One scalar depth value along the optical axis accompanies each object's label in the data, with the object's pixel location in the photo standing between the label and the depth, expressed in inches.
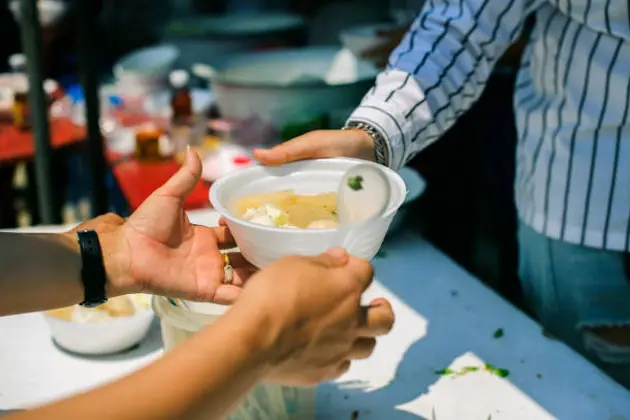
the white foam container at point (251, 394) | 42.0
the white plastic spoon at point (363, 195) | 38.9
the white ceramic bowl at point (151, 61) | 132.1
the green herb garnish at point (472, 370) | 52.2
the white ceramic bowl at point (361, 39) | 110.7
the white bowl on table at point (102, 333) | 52.4
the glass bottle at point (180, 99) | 112.1
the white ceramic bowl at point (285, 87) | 94.6
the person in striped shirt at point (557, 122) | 55.7
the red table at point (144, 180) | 86.9
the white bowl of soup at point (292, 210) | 38.6
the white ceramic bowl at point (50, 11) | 161.6
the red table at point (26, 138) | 107.9
